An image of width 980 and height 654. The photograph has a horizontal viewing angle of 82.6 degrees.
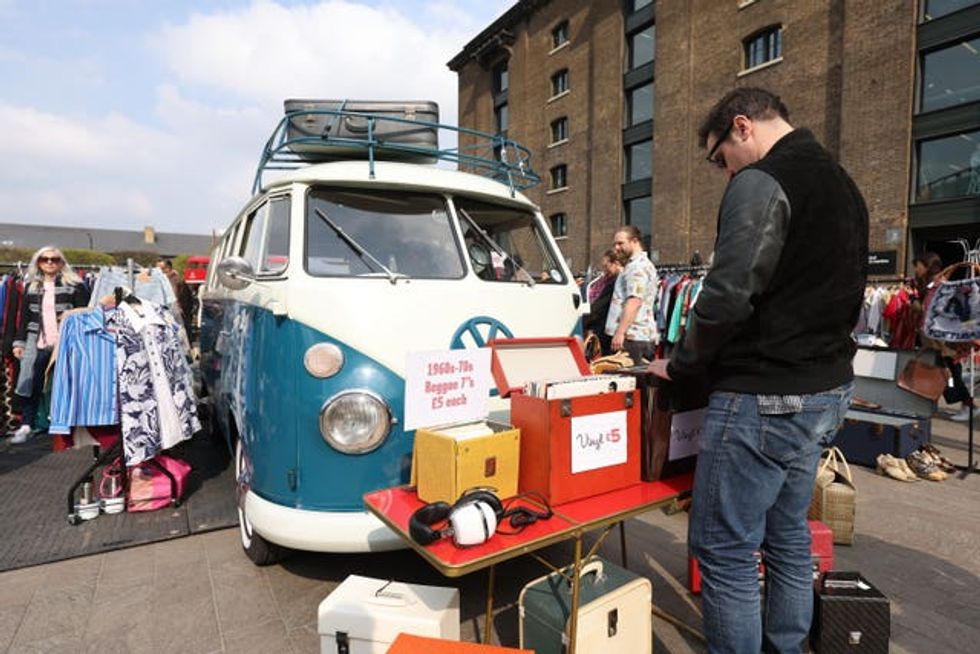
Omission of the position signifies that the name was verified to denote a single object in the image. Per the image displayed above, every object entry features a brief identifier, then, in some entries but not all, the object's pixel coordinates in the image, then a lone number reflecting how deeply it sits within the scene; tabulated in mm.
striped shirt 3855
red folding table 1760
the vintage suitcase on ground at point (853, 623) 2449
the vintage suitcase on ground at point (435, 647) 1860
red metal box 2078
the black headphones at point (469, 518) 1825
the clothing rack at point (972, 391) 4945
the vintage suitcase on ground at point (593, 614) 2148
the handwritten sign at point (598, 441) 2111
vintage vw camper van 2621
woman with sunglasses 5996
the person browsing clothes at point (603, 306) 6457
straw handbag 3562
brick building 13953
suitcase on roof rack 3746
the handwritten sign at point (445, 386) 2398
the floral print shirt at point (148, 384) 3902
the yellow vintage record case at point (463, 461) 2068
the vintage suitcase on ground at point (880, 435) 5203
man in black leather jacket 1708
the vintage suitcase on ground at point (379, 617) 2131
